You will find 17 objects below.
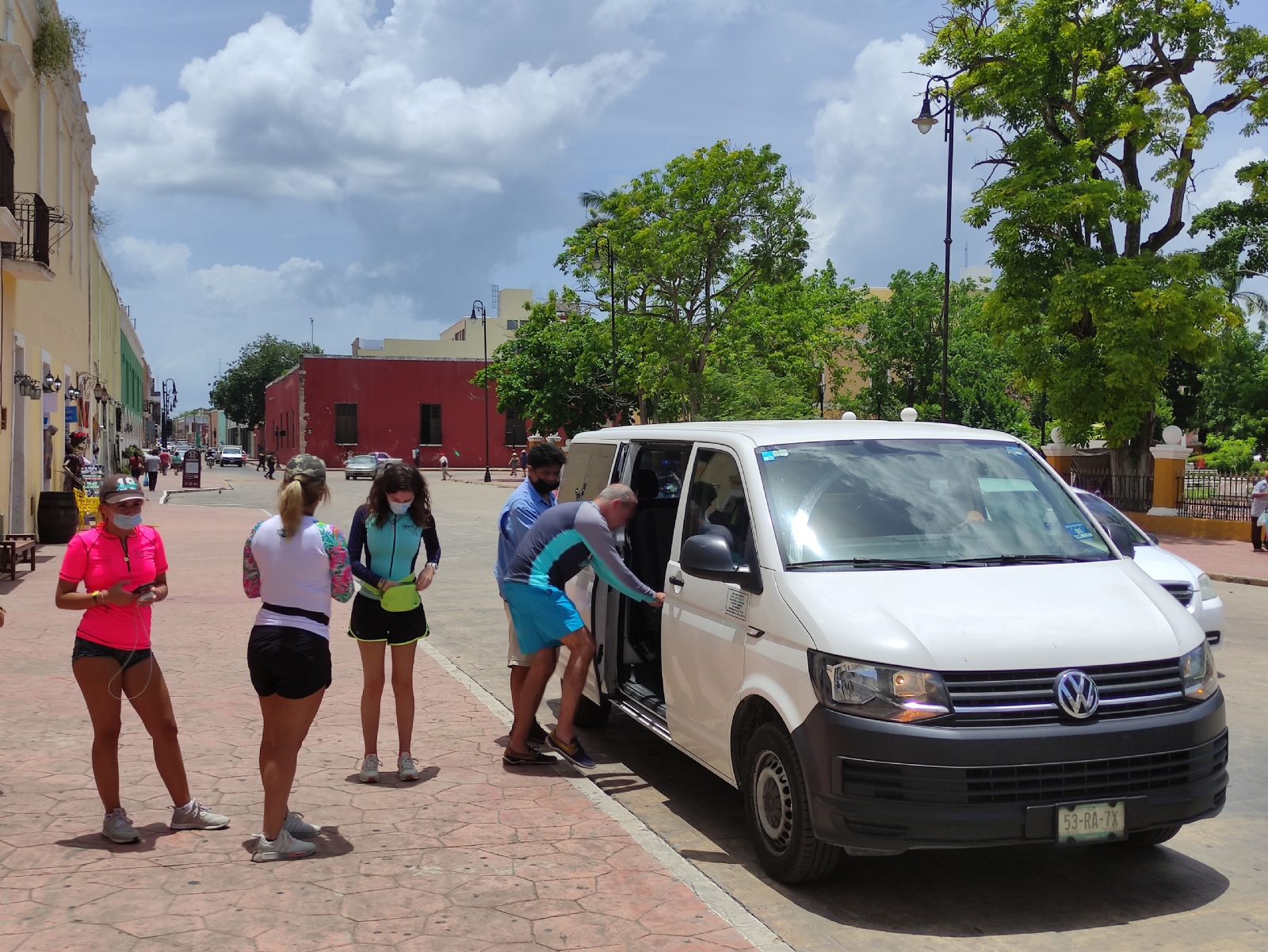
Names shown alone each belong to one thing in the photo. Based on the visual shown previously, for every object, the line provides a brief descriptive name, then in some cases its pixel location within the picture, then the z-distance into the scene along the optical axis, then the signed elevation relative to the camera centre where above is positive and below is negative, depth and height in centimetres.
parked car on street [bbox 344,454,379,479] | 5762 -88
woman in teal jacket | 598 -70
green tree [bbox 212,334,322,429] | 11100 +661
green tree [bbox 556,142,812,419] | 3847 +684
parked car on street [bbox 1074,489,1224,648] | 889 -97
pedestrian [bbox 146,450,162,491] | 4069 -73
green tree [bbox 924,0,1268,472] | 2583 +618
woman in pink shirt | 500 -77
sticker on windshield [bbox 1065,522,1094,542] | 542 -35
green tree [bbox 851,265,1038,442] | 5403 +439
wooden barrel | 1978 -121
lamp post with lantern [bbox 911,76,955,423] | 2319 +661
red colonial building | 7312 +243
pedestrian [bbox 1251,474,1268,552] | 2224 -98
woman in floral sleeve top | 489 -81
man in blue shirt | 713 -31
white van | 426 -78
